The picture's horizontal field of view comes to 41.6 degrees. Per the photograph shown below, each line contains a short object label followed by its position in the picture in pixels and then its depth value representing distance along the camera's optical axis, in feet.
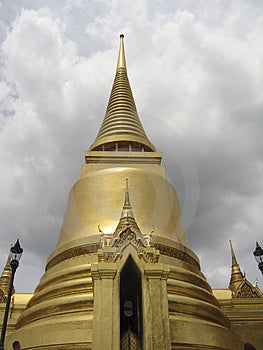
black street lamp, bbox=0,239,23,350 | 28.02
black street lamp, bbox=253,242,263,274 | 27.02
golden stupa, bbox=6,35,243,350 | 26.94
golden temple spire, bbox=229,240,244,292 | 55.83
